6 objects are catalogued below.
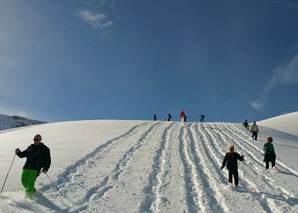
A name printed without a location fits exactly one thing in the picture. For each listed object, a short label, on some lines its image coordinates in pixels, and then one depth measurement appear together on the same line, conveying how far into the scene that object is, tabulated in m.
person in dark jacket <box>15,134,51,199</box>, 6.19
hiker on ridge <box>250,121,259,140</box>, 17.41
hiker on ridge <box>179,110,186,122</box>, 28.29
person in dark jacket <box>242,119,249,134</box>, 19.70
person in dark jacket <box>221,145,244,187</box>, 7.84
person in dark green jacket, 10.14
